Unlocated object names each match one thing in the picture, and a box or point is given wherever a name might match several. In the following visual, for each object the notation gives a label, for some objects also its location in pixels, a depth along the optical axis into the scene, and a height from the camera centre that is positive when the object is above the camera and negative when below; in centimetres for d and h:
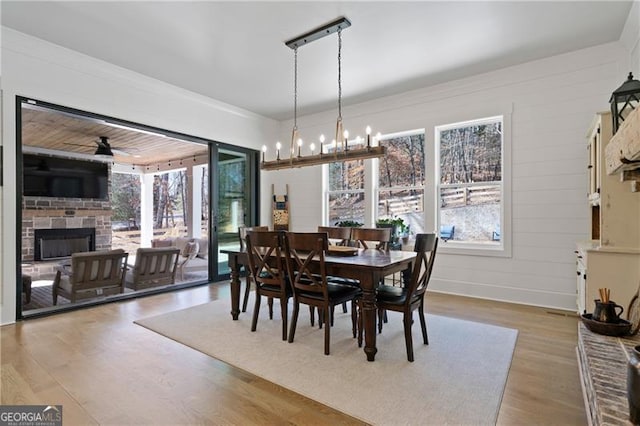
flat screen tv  641 +73
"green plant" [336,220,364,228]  527 -17
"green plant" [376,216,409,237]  473 -17
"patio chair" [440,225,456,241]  474 -27
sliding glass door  556 +28
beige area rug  191 -111
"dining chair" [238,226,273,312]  356 -71
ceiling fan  581 +112
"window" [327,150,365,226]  560 +35
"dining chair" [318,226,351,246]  391 -24
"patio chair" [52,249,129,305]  409 -82
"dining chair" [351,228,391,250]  361 -25
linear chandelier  304 +59
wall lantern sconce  249 +86
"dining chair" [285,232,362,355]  260 -58
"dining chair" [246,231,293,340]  289 -50
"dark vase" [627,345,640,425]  122 -66
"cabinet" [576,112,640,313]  255 -23
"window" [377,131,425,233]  501 +52
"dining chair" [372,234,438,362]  251 -66
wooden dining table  248 -45
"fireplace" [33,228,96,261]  642 -58
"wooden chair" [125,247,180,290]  482 -83
